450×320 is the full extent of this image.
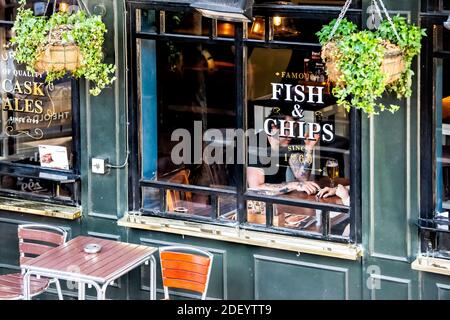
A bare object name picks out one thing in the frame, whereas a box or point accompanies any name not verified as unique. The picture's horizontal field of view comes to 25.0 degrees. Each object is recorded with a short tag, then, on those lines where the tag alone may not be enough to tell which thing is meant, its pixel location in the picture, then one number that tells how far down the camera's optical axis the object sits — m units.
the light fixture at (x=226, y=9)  8.06
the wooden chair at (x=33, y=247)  8.72
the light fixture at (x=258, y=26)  8.60
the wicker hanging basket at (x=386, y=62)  7.49
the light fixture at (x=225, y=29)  8.72
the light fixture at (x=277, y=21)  8.50
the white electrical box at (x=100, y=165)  9.33
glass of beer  8.50
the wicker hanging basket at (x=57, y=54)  8.46
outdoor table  7.81
